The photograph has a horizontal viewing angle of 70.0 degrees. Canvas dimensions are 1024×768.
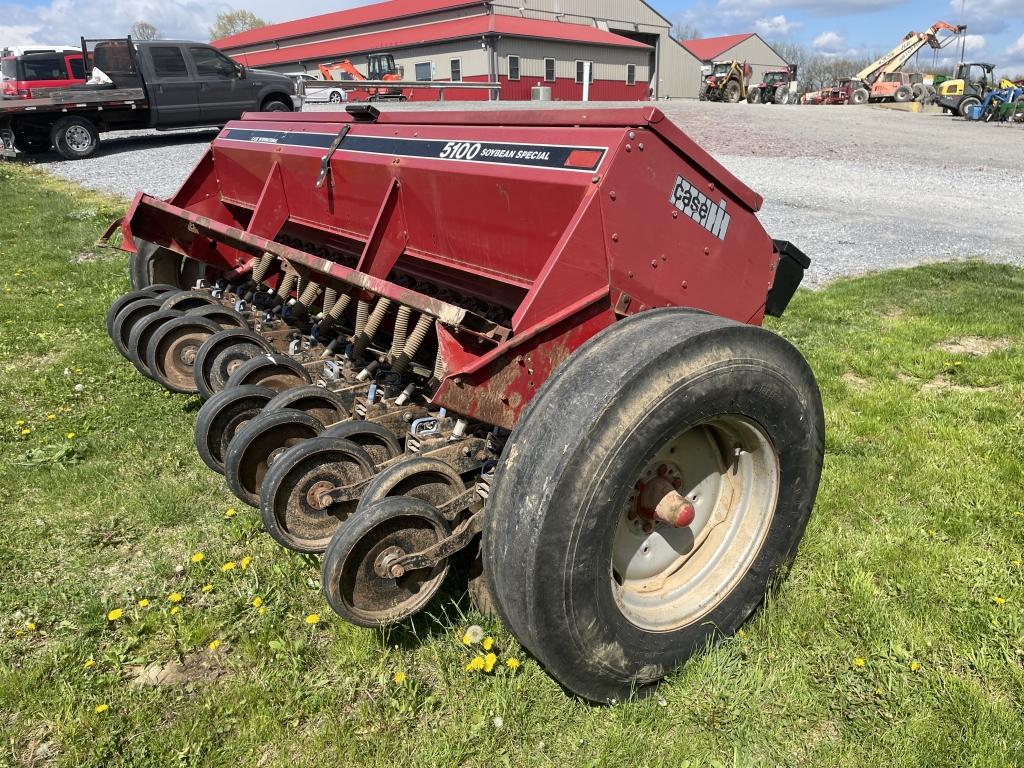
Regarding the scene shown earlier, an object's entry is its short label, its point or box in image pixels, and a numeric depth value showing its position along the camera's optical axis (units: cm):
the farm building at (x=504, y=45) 3653
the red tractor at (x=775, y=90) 4025
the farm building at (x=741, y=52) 5781
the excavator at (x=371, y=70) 3388
